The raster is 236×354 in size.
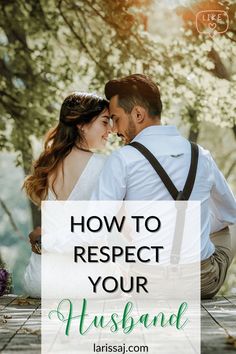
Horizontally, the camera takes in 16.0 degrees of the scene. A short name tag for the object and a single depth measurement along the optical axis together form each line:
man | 5.43
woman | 6.07
